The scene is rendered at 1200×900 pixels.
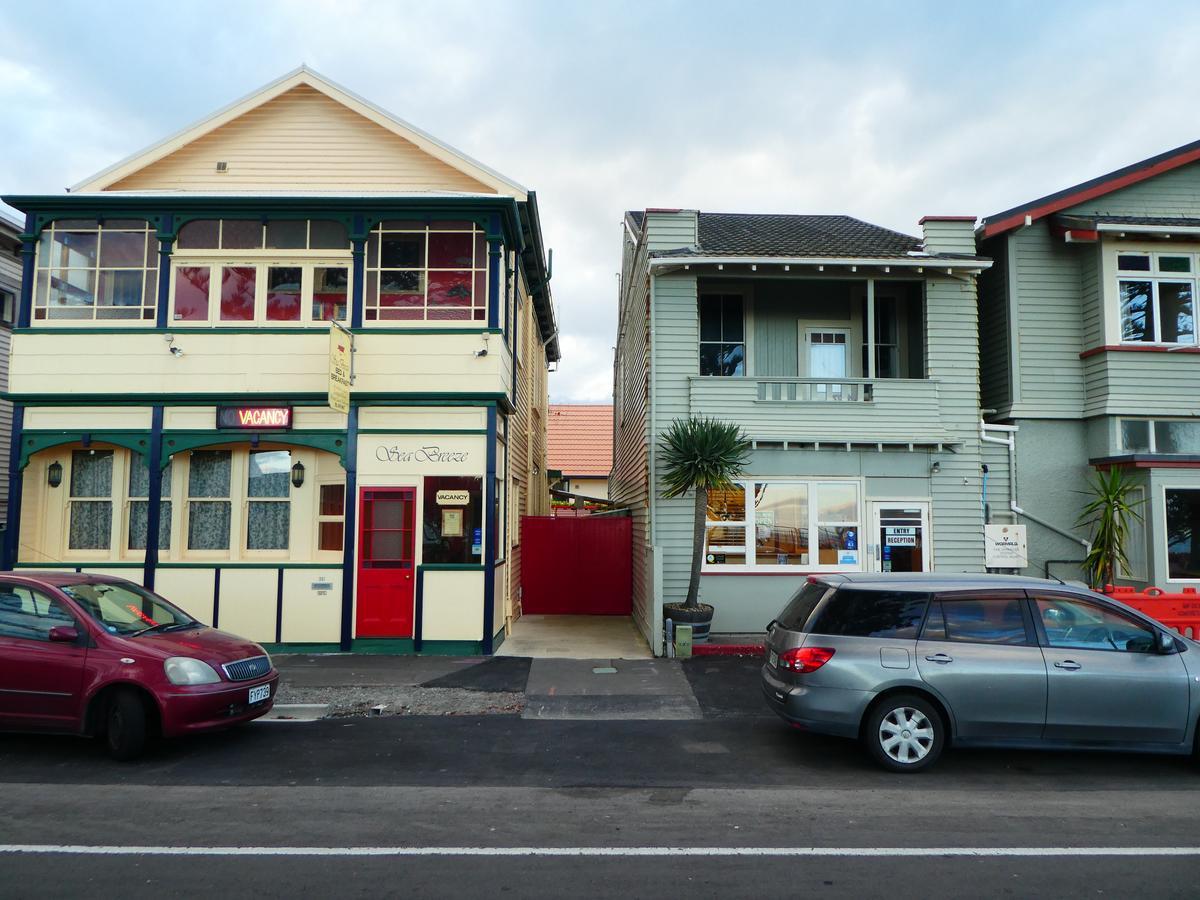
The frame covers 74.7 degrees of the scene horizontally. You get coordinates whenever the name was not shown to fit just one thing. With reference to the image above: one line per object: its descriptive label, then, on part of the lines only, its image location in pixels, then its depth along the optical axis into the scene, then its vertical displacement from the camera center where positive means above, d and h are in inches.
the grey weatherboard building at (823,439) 504.4 +45.9
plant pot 462.9 -64.8
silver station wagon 260.5 -54.8
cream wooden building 463.2 +59.1
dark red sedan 272.5 -60.9
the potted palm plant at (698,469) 464.1 +23.0
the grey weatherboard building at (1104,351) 507.5 +108.3
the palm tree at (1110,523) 487.8 -7.0
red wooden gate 653.3 -51.9
